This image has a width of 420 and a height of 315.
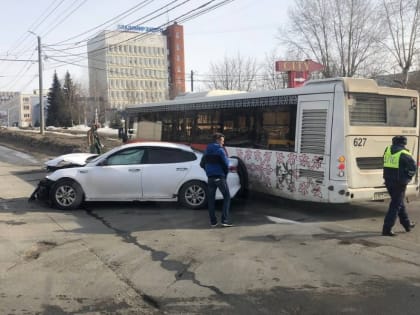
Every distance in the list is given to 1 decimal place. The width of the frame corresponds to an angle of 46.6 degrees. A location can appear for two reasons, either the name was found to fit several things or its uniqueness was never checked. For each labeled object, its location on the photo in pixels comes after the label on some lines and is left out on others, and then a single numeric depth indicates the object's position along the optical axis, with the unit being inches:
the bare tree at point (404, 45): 1521.9
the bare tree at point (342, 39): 1605.6
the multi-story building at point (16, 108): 5157.5
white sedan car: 401.7
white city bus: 362.0
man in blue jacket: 340.5
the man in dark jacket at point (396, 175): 306.5
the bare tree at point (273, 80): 1948.9
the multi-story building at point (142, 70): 5260.8
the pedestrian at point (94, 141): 658.8
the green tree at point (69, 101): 3506.4
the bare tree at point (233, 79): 2158.0
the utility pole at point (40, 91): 1456.6
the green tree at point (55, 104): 3503.9
